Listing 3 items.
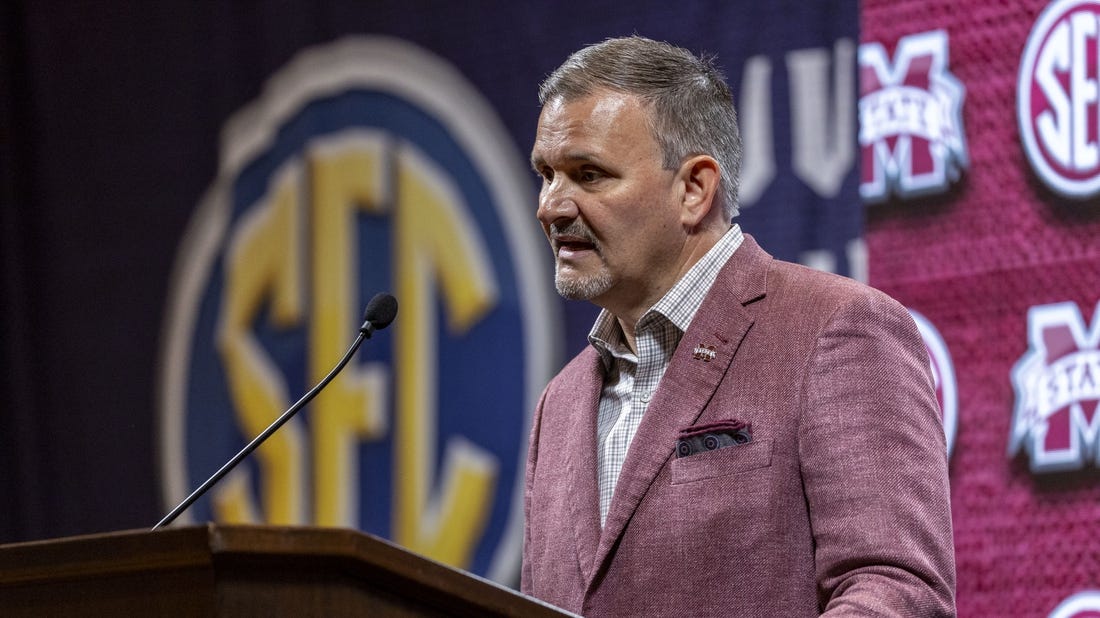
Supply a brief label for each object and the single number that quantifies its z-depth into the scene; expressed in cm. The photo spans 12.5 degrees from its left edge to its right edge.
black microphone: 467
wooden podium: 415
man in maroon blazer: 448
